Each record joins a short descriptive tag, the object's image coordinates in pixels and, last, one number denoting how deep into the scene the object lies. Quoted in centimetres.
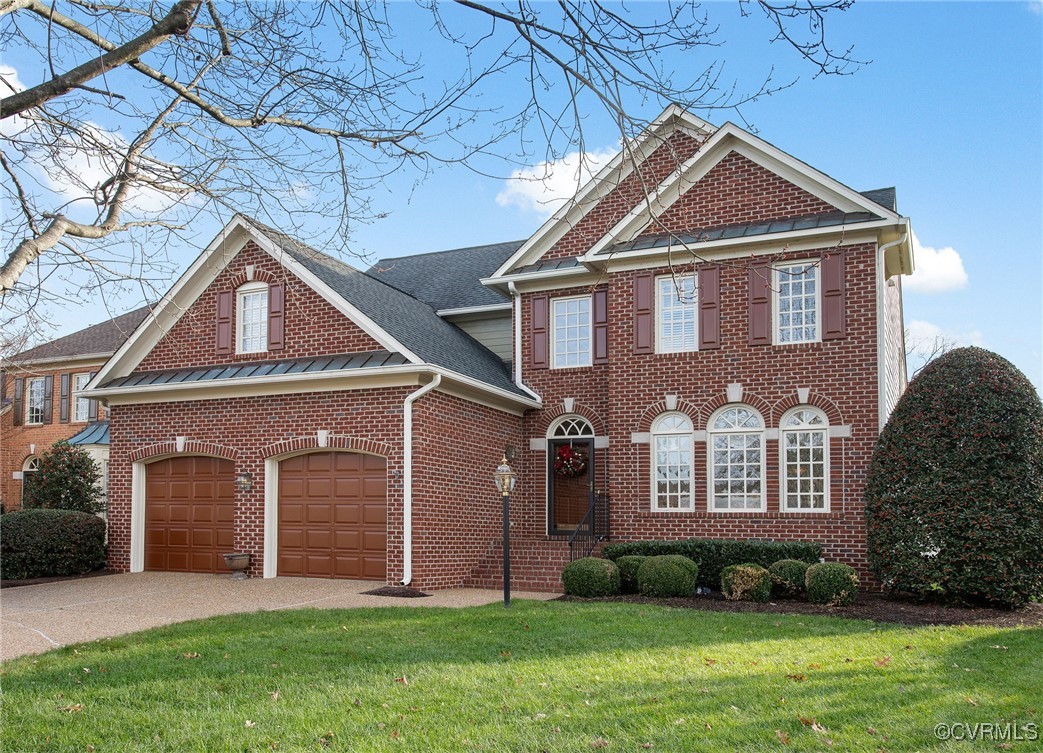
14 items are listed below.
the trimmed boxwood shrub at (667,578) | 1341
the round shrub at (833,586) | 1252
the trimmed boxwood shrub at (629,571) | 1393
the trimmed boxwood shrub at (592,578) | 1355
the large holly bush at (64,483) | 2180
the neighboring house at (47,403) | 2939
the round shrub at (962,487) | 1214
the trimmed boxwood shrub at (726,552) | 1405
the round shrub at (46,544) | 1644
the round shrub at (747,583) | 1297
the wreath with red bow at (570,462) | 1775
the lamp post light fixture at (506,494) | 1214
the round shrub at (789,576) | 1308
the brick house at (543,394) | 1501
